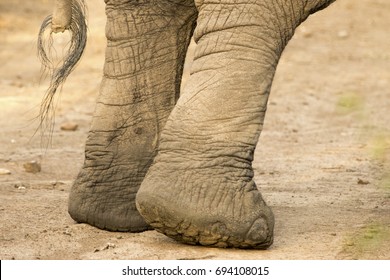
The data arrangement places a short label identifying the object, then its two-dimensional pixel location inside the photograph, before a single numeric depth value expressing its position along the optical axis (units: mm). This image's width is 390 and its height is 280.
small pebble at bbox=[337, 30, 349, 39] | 16531
